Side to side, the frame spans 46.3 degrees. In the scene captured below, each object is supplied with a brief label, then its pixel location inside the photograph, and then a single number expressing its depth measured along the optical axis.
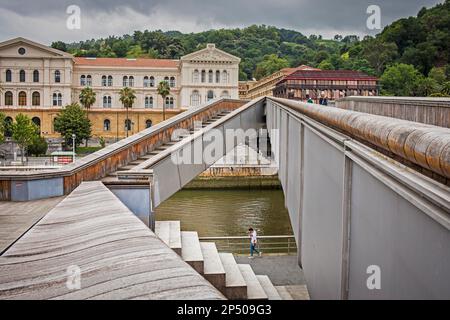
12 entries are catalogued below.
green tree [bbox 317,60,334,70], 93.25
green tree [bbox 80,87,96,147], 81.19
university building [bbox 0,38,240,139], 81.81
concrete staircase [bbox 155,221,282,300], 12.09
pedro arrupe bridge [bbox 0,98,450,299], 3.10
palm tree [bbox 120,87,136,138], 79.88
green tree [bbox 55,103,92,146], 72.69
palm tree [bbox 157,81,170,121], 80.25
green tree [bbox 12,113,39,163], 58.16
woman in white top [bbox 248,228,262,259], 20.47
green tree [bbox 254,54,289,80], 134.56
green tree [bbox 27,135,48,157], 61.31
